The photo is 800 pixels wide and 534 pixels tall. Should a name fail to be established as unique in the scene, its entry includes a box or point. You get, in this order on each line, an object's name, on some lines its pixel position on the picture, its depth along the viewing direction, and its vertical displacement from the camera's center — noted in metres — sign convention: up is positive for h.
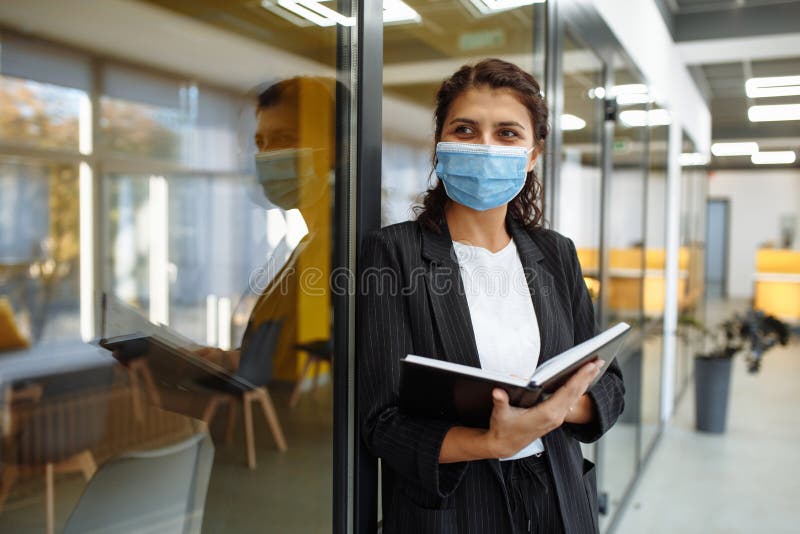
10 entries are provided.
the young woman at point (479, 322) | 1.14 -0.16
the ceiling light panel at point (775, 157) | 13.39 +1.70
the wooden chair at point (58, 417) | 3.02 -1.17
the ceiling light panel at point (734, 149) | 12.48 +1.69
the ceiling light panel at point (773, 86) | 7.43 +1.77
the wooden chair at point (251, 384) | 1.45 -0.36
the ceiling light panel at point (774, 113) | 9.05 +1.78
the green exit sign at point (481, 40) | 2.41 +0.74
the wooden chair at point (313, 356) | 2.09 -0.47
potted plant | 5.46 -1.08
